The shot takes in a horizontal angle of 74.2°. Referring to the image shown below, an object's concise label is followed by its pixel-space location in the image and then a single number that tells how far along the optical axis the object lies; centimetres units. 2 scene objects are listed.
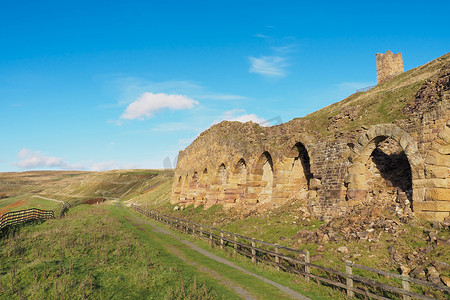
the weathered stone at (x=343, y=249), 1111
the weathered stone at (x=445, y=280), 773
